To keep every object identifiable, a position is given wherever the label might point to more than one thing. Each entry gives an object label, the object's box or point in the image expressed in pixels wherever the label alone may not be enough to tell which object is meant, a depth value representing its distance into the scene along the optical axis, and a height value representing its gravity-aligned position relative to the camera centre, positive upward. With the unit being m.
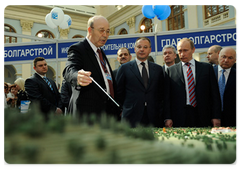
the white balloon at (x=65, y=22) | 7.46 +1.73
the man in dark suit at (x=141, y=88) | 2.66 -0.03
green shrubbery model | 0.68 -0.16
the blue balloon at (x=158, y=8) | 5.93 +1.64
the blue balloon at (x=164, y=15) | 6.31 +1.59
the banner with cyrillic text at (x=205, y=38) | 4.68 +0.82
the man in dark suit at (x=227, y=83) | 2.62 +0.01
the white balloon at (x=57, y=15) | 7.03 +1.79
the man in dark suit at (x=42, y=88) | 3.25 -0.04
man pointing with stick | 1.89 +0.12
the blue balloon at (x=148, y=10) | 6.20 +1.66
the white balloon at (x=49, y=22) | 7.39 +1.70
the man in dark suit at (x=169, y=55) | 3.90 +0.42
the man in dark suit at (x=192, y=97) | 2.56 -0.12
